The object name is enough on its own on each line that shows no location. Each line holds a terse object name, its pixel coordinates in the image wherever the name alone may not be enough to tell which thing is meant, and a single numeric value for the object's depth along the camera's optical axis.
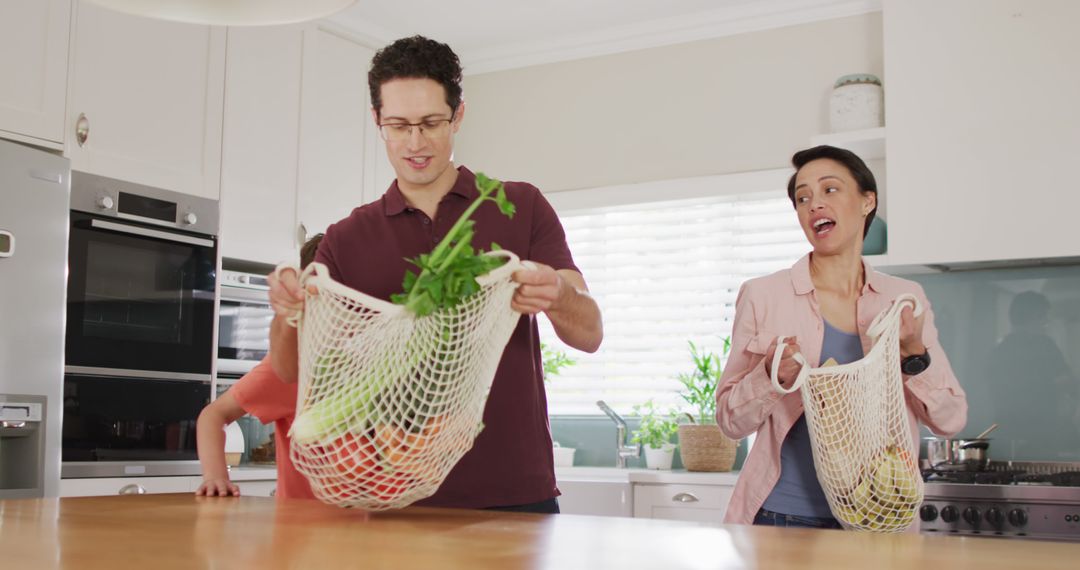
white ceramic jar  3.83
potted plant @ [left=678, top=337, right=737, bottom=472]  4.05
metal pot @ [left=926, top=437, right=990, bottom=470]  3.46
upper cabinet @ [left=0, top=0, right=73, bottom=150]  3.11
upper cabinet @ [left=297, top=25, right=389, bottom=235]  4.21
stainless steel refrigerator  2.96
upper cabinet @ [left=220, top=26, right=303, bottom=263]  3.85
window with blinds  4.41
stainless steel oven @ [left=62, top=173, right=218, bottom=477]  3.22
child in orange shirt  1.74
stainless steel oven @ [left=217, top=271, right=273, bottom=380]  3.83
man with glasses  1.59
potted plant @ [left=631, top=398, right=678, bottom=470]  4.30
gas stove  2.96
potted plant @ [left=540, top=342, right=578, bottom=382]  4.63
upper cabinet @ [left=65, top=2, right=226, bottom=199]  3.32
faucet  4.34
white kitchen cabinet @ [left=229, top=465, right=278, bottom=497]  3.64
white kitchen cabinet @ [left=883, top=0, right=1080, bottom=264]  3.39
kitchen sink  3.89
